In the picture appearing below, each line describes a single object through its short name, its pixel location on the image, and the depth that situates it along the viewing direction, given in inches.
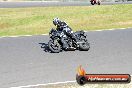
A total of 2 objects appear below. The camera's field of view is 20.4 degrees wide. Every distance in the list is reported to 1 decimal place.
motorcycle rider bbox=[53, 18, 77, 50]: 716.7
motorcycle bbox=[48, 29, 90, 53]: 699.4
